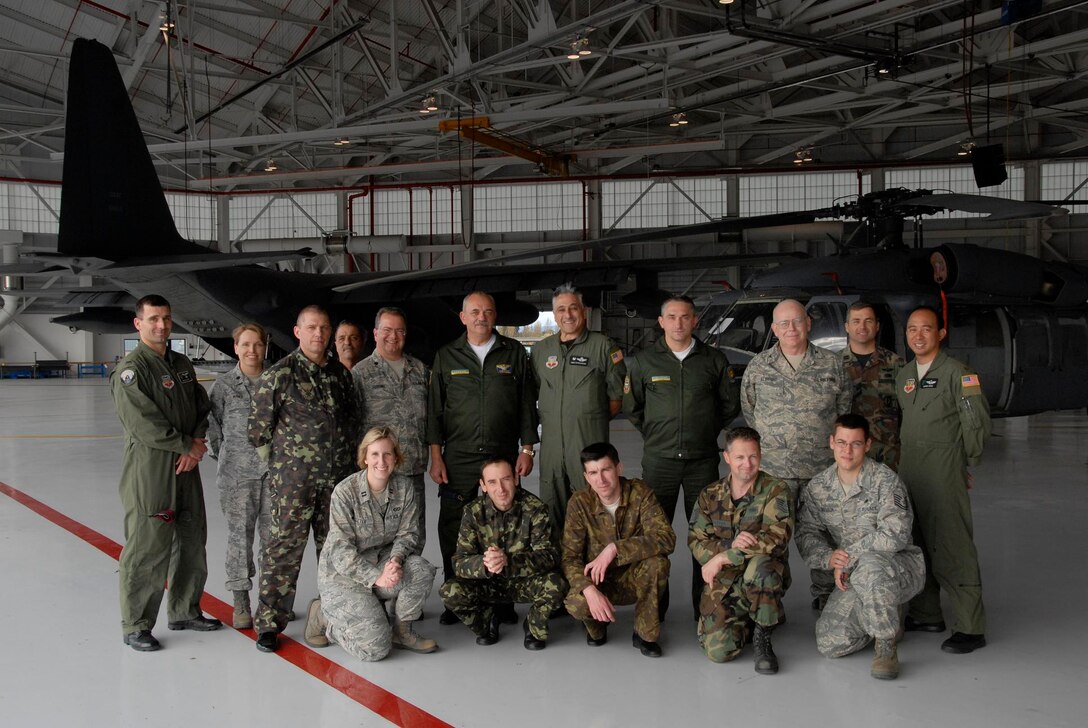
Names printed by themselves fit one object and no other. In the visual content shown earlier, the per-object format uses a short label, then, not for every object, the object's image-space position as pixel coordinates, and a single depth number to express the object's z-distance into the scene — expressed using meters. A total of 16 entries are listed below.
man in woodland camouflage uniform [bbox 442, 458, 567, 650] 3.97
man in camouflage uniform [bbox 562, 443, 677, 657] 3.88
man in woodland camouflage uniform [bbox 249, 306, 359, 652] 4.04
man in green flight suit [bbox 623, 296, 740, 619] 4.40
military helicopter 8.25
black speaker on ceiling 9.73
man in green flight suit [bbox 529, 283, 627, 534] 4.49
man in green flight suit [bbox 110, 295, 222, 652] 4.01
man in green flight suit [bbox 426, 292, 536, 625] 4.54
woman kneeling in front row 3.83
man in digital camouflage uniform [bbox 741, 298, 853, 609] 4.21
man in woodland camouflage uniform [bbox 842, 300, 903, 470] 4.59
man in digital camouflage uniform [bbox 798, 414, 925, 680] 3.61
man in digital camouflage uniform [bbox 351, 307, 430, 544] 4.54
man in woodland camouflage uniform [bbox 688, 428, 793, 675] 3.71
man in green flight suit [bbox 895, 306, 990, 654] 3.97
